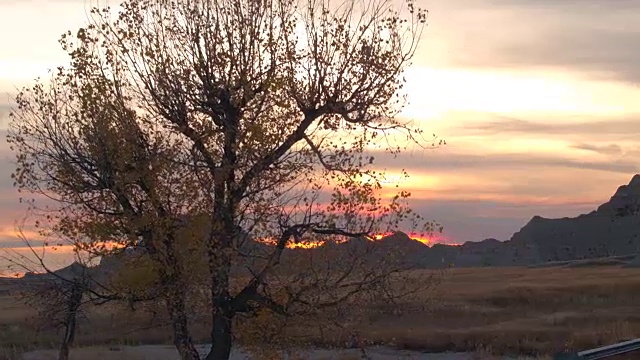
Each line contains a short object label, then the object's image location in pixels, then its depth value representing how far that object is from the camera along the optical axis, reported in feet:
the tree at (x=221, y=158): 68.80
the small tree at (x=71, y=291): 70.85
